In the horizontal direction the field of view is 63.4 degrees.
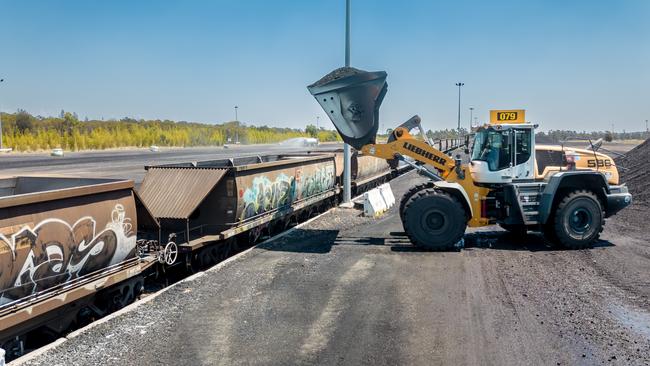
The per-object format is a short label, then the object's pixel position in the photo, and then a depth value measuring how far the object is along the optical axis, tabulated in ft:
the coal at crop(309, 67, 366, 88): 39.45
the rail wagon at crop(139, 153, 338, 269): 35.35
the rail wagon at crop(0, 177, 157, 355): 20.47
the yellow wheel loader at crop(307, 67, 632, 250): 39.32
